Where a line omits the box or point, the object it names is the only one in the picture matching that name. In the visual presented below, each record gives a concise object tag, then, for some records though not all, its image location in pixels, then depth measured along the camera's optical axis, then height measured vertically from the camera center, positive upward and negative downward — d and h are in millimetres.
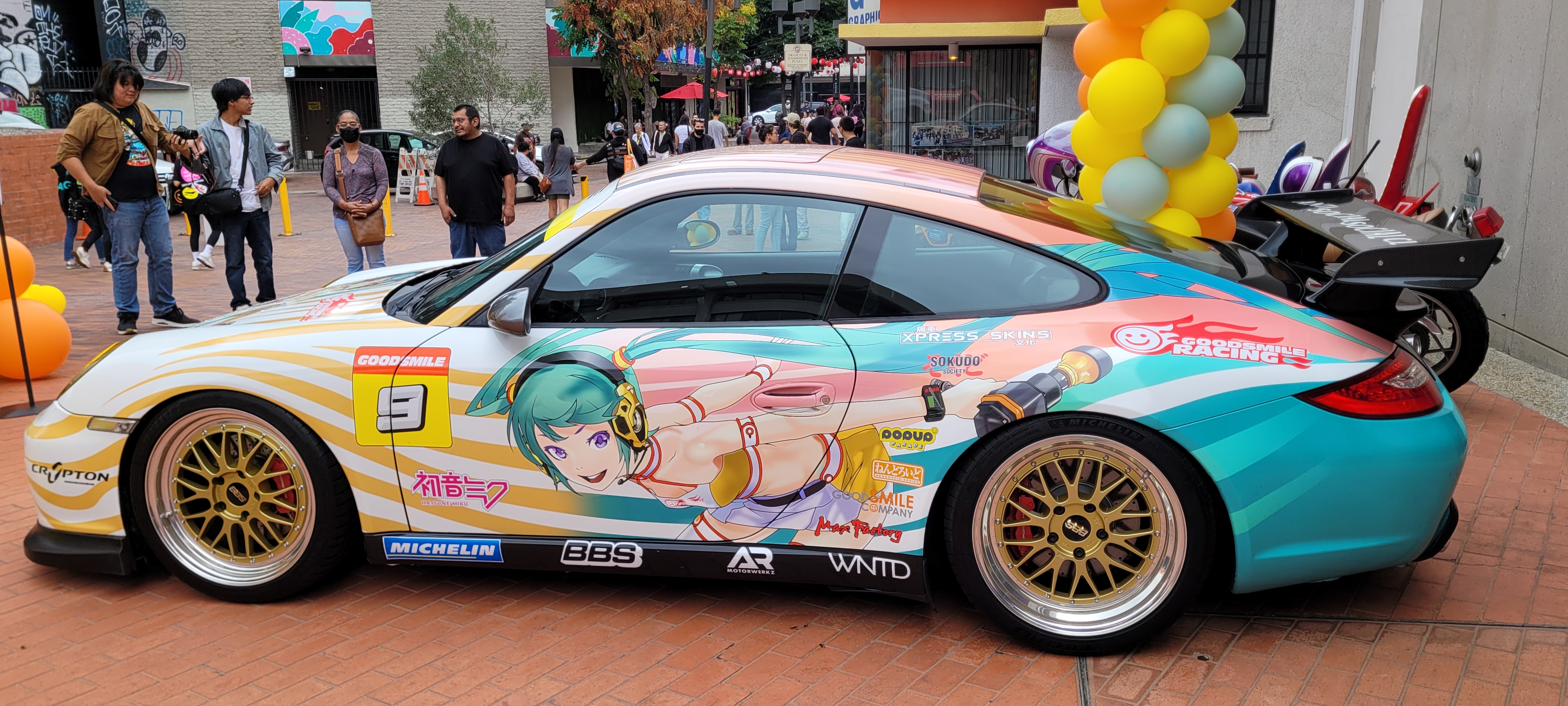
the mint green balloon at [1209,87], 6758 +65
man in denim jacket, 8742 -459
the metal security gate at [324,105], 33719 +212
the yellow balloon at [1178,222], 6707 -715
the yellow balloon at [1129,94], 6613 +29
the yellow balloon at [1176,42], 6484 +316
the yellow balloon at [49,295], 7473 -1151
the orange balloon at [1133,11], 6578 +500
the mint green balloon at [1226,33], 6926 +383
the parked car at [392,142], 25234 -655
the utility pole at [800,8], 20500 +1781
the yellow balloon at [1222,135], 7094 -227
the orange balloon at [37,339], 7098 -1368
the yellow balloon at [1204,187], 6750 -517
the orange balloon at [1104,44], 6871 +330
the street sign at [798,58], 29281 +1178
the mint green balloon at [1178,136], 6637 -217
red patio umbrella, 37719 +483
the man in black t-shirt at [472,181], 8570 -524
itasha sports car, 3213 -914
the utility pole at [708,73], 17672 +506
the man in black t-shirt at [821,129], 20594 -442
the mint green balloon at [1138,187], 6777 -517
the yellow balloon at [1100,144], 6934 -269
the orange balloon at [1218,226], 6875 -764
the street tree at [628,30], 32625 +2210
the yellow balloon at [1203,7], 6613 +520
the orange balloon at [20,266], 7219 -924
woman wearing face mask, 9109 -551
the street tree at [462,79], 30234 +815
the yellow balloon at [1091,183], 7387 -538
